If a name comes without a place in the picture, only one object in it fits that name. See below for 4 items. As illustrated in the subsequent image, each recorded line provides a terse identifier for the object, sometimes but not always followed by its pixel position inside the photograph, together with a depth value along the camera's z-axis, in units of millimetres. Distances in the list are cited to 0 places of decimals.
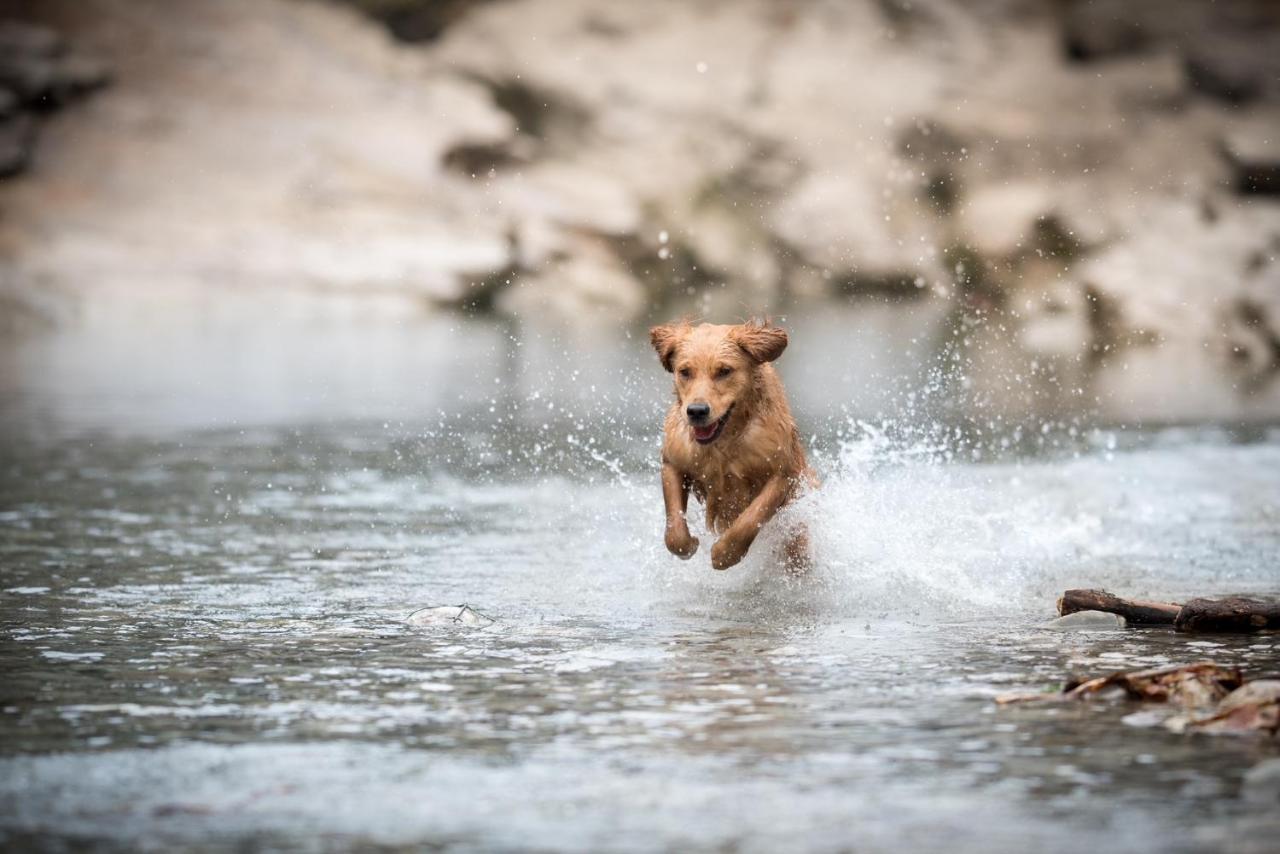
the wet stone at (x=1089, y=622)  13602
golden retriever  15836
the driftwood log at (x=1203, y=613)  13250
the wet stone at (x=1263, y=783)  7625
